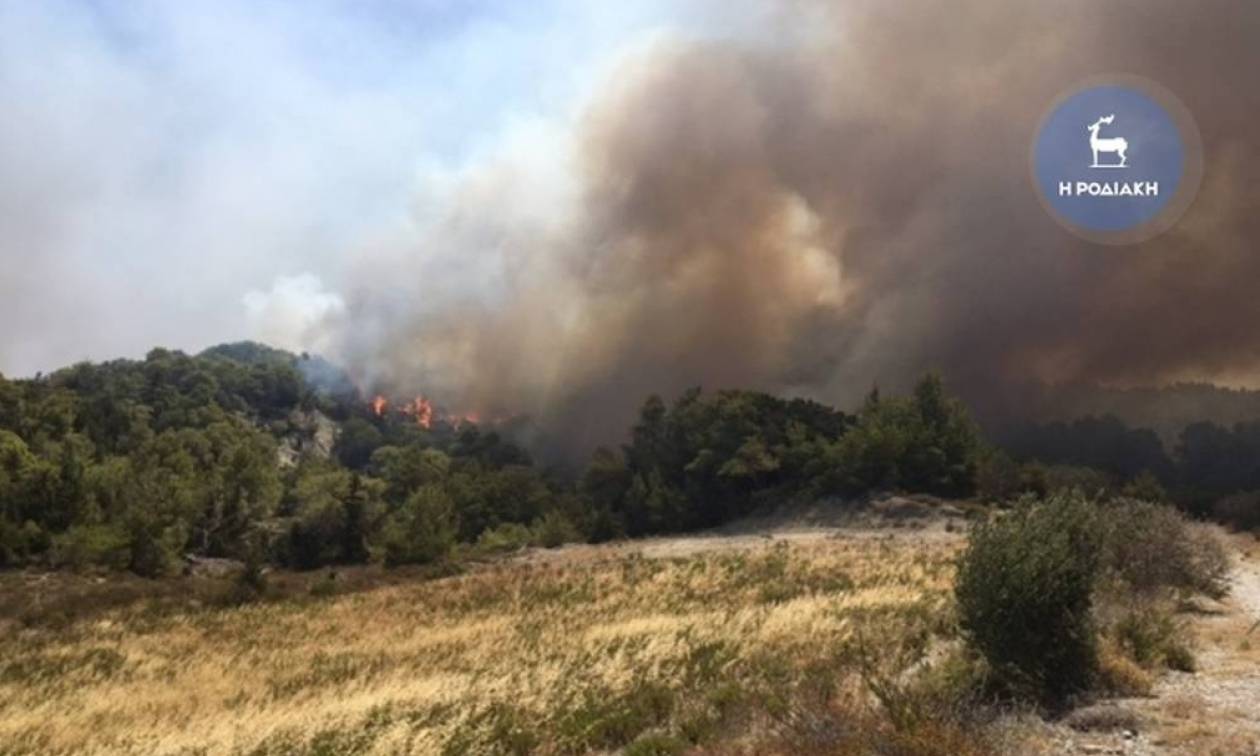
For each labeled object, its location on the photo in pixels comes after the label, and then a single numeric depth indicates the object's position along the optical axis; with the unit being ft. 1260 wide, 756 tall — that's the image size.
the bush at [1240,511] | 198.90
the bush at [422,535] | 212.84
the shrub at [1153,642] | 48.01
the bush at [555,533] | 281.54
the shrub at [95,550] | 206.69
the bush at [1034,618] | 42.98
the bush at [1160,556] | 78.07
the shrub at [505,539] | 271.92
